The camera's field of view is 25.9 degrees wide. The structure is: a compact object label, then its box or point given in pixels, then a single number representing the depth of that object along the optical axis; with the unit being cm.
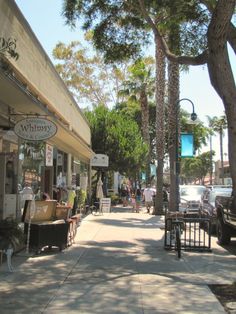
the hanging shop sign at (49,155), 1663
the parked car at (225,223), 1387
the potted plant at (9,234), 914
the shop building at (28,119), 1087
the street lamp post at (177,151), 1994
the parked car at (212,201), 1742
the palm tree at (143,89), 4159
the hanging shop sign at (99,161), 2805
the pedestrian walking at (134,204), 3099
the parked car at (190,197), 2509
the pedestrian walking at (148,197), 3005
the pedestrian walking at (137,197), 3000
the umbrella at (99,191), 2836
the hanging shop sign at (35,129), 1087
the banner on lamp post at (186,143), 2064
